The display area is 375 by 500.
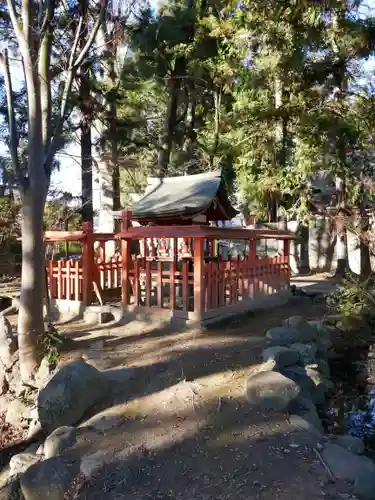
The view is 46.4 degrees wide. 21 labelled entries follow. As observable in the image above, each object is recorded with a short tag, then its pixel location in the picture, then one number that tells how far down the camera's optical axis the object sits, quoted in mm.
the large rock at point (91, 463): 3344
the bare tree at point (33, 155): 5926
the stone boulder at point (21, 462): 4000
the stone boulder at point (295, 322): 7059
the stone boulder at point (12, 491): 3539
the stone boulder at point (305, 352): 5758
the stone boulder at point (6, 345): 6645
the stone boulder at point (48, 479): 3252
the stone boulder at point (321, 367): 5648
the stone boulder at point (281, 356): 5375
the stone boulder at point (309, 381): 5246
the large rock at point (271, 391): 4145
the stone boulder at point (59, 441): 3820
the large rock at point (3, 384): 6367
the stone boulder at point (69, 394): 4480
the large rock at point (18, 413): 5324
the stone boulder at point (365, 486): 2917
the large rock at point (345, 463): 3092
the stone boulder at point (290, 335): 6387
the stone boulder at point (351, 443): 3721
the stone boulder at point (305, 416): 3835
